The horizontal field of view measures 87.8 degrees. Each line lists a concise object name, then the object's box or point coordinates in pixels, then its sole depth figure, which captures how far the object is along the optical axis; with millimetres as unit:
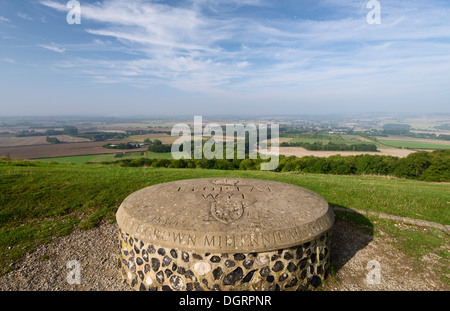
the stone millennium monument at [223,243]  3958
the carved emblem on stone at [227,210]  4395
